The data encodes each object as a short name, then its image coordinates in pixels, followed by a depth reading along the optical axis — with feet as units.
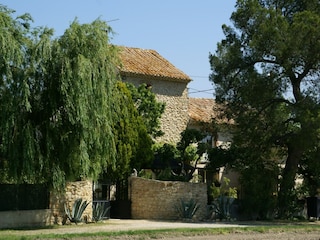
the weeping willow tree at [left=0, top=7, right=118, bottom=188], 74.23
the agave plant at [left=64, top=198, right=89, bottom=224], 86.32
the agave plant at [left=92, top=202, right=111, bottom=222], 91.00
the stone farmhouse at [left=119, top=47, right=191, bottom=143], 133.49
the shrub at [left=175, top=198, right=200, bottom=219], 97.55
